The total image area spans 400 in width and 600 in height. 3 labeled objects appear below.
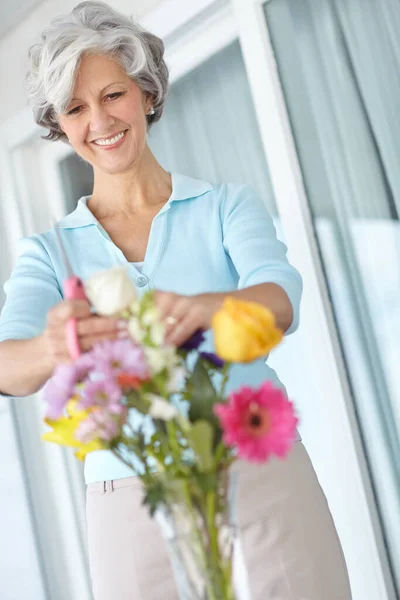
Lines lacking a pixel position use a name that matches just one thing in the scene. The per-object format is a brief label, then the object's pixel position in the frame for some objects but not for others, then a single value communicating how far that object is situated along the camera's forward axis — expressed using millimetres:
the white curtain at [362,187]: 2533
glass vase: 925
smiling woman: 1323
